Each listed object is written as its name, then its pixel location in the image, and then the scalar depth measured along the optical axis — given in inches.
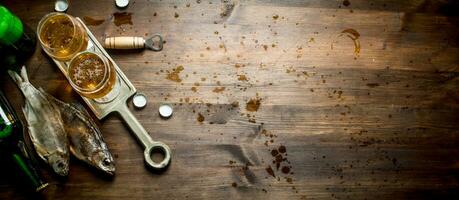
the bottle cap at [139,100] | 70.6
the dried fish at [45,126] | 68.2
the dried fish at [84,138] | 68.6
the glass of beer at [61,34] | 66.4
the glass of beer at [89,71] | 66.6
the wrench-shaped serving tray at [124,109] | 69.1
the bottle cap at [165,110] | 70.6
